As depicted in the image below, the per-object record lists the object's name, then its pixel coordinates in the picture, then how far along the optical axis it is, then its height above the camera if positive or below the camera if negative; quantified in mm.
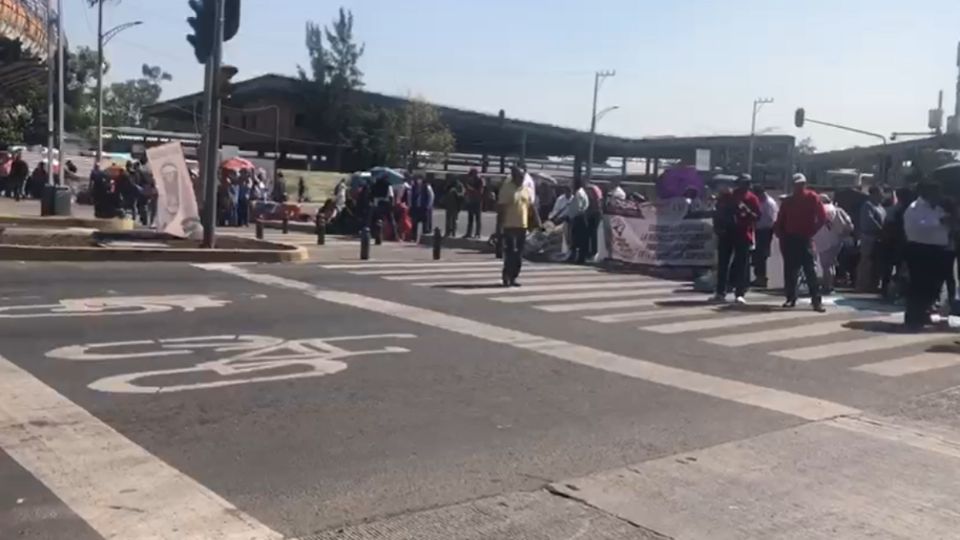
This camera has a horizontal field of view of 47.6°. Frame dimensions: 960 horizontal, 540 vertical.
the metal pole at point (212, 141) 19344 +620
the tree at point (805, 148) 79762 +4426
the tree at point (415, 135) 82875 +3811
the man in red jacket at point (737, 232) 14961 -429
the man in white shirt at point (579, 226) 21109 -640
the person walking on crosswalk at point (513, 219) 16078 -444
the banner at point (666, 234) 19500 -665
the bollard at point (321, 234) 24156 -1191
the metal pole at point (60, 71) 30262 +2679
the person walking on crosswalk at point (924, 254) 12992 -522
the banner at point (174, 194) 19578 -375
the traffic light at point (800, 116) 55875 +4498
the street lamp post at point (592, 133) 82875 +4828
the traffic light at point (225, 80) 19141 +1681
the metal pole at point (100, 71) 50900 +4731
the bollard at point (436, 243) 21203 -1118
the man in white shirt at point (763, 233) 17109 -489
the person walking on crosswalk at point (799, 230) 14250 -353
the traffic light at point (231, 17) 19078 +2796
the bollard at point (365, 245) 20297 -1161
